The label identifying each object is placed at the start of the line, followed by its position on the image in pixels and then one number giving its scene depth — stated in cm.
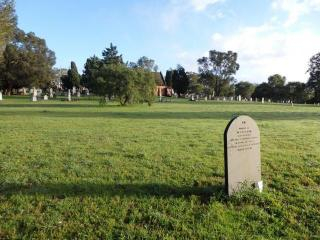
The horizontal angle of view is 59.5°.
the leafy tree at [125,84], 2671
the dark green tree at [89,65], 5434
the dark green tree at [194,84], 7114
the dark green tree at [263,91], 7128
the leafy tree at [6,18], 2428
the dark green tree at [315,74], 5939
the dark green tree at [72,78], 6818
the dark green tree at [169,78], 7720
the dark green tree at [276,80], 7086
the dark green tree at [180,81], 7392
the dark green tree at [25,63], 5220
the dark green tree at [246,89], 7415
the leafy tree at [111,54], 5350
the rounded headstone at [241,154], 442
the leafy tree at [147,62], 6380
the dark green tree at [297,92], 6337
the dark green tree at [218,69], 7477
